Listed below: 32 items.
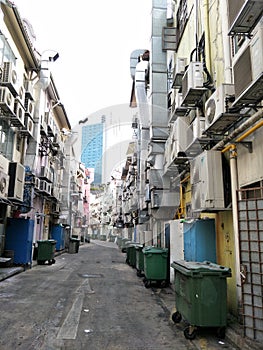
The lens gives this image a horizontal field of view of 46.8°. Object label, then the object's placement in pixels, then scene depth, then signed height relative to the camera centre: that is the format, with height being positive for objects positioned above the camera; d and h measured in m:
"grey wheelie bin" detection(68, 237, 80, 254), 24.08 -1.72
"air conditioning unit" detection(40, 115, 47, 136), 17.56 +5.79
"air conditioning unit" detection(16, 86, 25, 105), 13.29 +5.72
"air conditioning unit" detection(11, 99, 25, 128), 12.39 +4.52
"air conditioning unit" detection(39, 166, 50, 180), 18.50 +3.11
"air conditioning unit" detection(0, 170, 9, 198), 10.66 +1.39
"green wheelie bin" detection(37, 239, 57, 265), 14.92 -1.31
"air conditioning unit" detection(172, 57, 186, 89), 9.15 +4.70
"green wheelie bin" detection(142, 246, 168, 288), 9.35 -1.24
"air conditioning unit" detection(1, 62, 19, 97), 10.95 +5.31
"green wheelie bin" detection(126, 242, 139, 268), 14.54 -1.50
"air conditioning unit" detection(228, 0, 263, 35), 4.30 +3.08
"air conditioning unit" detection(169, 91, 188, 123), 9.35 +3.68
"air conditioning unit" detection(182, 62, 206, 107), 7.45 +3.57
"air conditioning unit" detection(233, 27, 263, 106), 4.16 +2.24
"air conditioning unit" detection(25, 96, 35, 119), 14.89 +5.80
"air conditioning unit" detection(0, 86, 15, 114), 10.73 +4.43
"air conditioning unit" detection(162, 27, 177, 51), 13.12 +8.16
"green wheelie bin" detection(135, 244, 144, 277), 11.35 -1.36
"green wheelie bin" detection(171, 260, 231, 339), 4.72 -1.12
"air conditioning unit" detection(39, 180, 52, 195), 18.20 +2.24
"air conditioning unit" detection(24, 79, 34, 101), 15.13 +6.88
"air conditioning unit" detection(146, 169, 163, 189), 12.81 +1.98
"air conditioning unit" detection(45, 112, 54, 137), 19.30 +6.61
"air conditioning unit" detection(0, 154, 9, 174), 11.45 +2.23
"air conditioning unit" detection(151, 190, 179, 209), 12.48 +1.09
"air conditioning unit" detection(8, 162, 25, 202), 11.75 +1.65
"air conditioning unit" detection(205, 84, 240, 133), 5.64 +2.23
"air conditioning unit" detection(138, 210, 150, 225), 20.22 +0.56
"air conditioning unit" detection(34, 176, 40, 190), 16.47 +2.25
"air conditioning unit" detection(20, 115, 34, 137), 14.63 +4.76
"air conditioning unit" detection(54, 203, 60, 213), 24.97 +1.30
